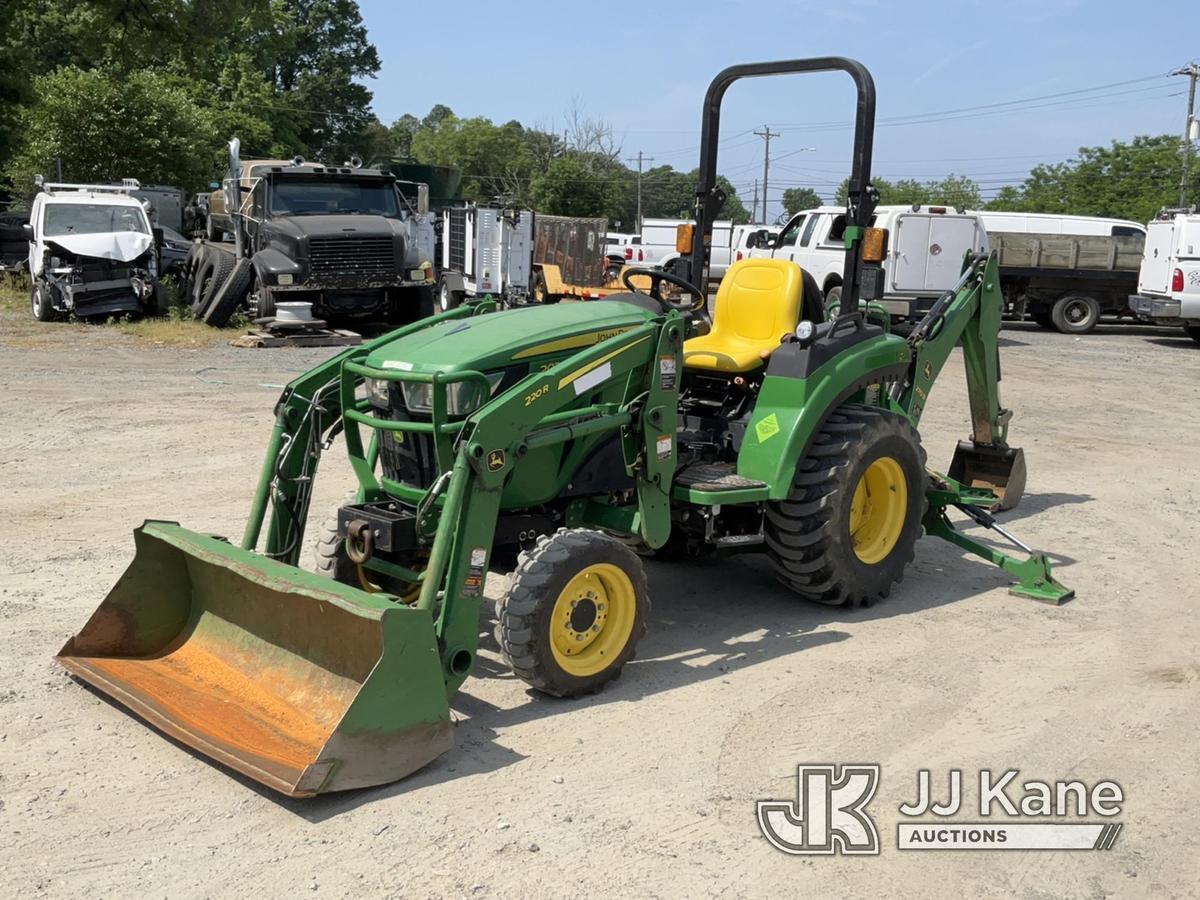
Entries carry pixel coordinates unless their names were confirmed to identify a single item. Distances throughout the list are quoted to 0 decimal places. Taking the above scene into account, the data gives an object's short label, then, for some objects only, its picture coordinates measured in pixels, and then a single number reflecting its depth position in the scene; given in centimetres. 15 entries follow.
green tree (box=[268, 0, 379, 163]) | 6556
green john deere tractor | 439
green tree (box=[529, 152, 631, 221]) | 5097
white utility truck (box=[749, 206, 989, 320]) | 1792
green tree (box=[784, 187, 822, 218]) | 6856
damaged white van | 1844
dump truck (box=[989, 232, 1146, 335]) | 2144
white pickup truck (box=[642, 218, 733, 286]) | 2694
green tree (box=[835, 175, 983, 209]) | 6159
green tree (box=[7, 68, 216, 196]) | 3133
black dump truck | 1678
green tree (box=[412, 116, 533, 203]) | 7338
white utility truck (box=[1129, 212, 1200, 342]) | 1900
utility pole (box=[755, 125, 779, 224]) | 6233
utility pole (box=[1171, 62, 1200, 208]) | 4160
